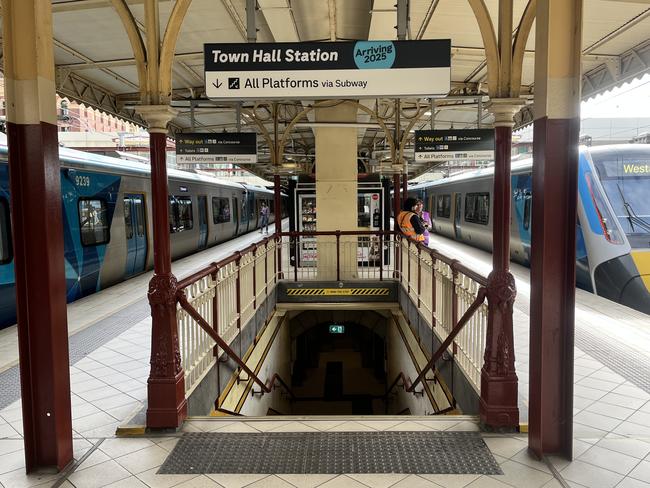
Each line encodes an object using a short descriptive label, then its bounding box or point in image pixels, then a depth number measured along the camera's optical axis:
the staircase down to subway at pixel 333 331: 4.44
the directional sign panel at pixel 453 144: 8.94
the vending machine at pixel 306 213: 11.45
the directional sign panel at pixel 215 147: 9.20
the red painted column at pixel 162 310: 3.59
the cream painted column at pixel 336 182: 9.74
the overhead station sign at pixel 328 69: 3.41
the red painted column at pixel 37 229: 2.88
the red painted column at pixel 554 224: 2.96
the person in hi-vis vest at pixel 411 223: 7.81
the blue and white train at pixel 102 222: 6.35
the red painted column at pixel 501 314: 3.57
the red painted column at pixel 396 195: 11.51
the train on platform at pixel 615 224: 7.87
